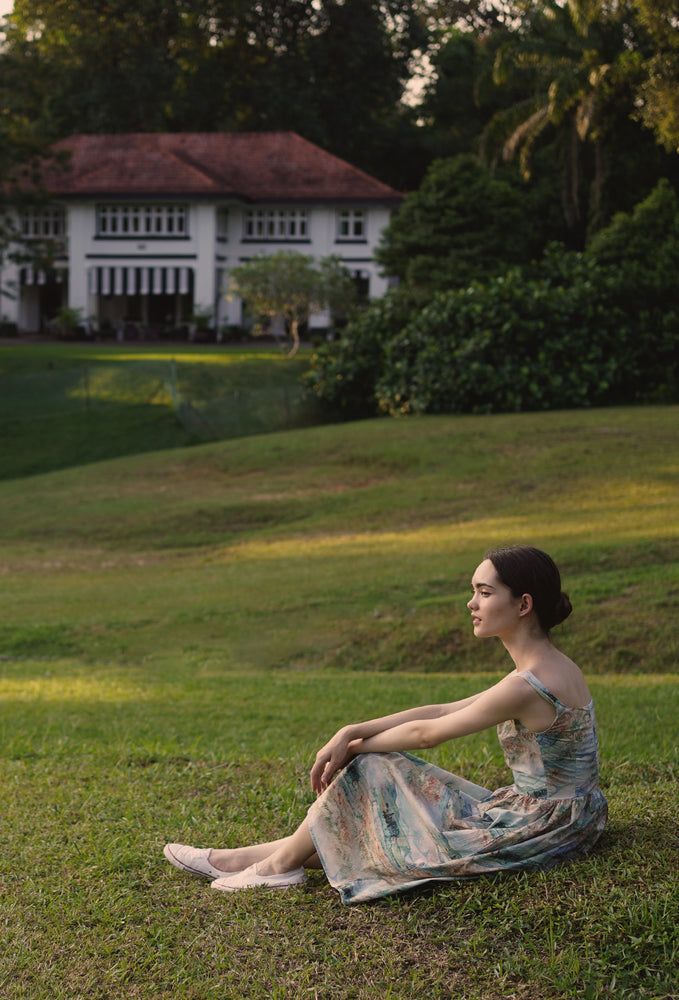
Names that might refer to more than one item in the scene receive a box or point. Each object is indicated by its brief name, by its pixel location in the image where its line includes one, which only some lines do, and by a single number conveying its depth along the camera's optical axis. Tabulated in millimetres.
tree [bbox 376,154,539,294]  25719
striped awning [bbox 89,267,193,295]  49156
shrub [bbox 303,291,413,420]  23719
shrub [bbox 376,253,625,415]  20594
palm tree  29422
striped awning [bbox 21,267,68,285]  49344
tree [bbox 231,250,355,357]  32312
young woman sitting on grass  3980
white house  47938
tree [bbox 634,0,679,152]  11719
